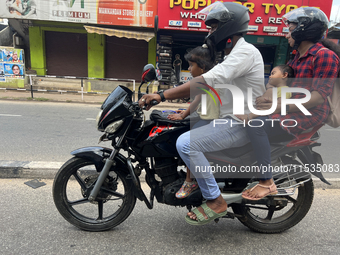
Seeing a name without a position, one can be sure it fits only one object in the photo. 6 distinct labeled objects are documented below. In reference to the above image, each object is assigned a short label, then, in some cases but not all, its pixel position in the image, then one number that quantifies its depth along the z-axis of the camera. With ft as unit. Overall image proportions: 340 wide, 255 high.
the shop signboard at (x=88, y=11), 40.27
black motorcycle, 7.23
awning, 39.52
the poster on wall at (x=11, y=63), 42.06
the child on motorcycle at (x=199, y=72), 7.46
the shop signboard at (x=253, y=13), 38.88
